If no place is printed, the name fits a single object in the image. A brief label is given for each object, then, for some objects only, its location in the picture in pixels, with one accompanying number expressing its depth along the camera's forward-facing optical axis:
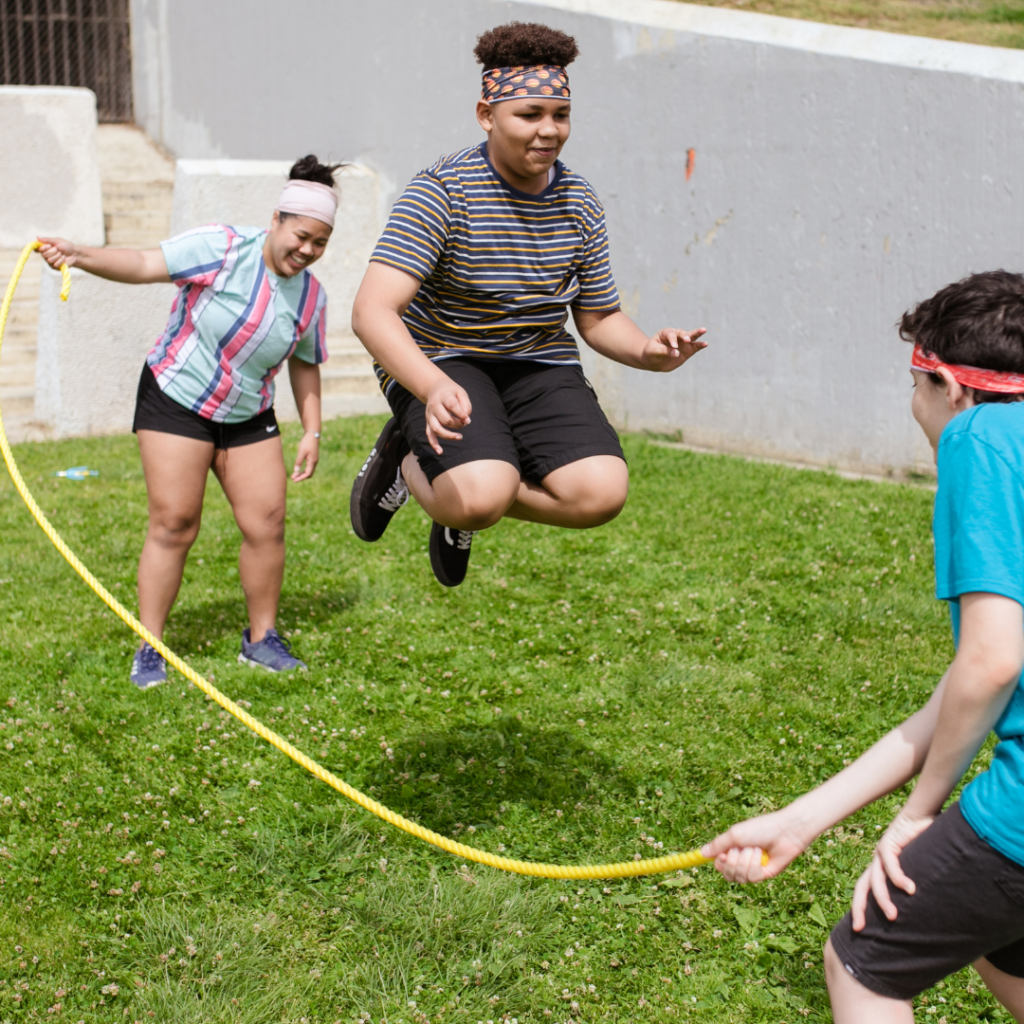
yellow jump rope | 2.89
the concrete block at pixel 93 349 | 10.87
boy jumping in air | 3.70
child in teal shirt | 2.13
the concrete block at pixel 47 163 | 12.63
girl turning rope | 5.31
